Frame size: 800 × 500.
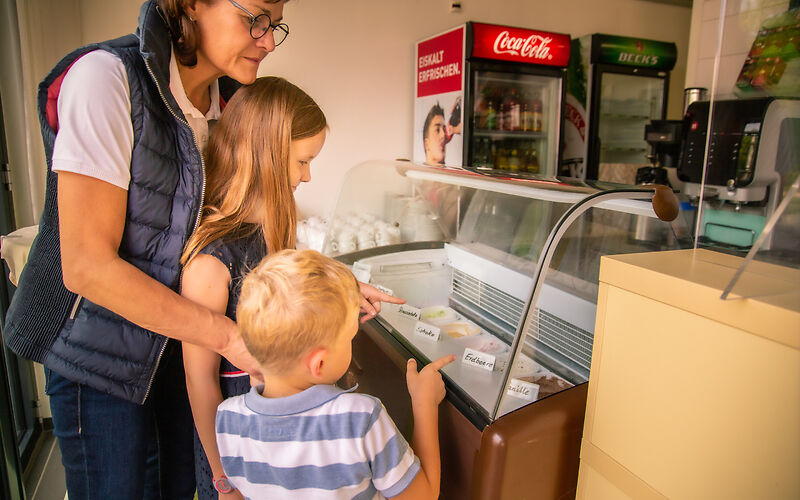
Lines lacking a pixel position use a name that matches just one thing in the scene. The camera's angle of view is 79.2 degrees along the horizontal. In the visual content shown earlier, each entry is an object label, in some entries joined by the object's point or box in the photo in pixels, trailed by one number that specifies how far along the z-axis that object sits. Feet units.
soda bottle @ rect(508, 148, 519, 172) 15.07
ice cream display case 3.69
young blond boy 3.06
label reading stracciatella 5.49
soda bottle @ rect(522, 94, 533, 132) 14.70
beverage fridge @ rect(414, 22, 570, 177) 12.78
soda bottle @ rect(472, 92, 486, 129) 13.93
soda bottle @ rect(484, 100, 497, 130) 14.15
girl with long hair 3.81
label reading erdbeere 4.37
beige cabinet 2.43
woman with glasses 3.10
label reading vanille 3.91
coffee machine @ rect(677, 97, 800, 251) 7.88
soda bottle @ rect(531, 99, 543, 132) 14.85
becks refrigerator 15.25
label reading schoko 5.03
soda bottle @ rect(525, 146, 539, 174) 15.53
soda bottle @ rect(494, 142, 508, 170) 14.88
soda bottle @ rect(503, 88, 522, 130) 14.42
